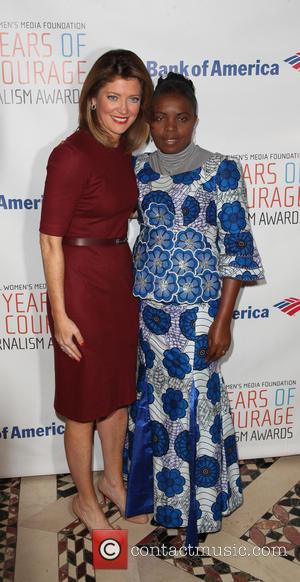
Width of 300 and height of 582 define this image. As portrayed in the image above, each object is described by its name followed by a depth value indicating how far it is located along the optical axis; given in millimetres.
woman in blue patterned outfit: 1804
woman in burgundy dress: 1709
